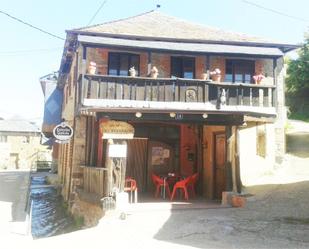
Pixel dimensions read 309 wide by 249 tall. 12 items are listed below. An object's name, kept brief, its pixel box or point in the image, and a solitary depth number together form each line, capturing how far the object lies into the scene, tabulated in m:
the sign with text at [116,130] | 7.90
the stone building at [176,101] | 9.59
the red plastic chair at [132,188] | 8.65
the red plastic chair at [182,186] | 9.32
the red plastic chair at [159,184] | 9.76
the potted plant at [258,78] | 11.53
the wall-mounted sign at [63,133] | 9.34
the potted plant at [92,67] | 10.39
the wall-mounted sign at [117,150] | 7.90
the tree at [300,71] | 20.99
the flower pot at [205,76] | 11.07
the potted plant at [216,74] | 11.29
